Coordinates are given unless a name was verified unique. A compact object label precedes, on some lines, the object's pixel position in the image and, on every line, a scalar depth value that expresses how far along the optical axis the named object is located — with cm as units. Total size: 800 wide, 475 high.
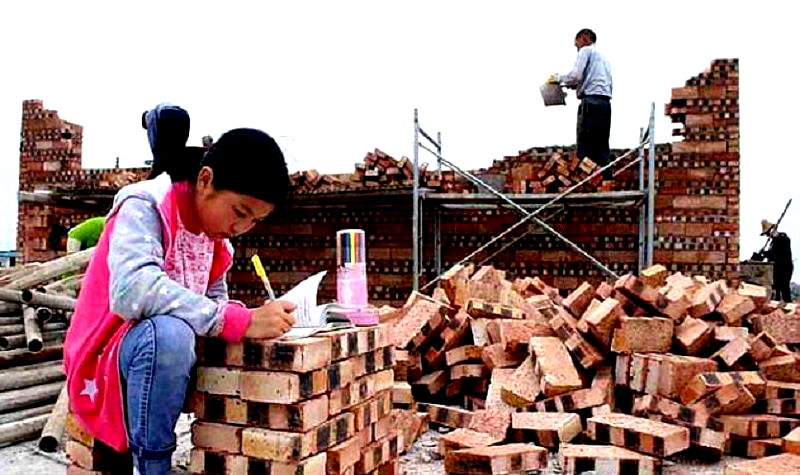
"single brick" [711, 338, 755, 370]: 439
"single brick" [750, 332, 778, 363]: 455
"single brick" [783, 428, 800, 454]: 367
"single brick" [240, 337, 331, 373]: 218
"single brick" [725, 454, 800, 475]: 317
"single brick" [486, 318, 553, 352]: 473
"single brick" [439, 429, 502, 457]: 372
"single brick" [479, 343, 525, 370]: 470
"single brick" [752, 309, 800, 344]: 502
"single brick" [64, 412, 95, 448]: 247
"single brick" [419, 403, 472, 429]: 432
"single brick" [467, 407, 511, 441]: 396
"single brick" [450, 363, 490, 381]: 482
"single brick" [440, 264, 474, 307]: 558
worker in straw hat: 1102
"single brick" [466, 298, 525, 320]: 517
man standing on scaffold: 771
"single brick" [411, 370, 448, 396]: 476
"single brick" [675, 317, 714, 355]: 446
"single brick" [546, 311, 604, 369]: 450
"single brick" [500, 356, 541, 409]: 425
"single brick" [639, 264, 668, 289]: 498
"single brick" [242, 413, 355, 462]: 220
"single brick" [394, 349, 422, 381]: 471
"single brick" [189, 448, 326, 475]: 221
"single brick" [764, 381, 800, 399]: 427
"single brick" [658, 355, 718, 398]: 417
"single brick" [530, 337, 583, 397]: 423
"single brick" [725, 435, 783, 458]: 396
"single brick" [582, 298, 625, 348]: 454
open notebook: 246
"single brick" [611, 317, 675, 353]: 441
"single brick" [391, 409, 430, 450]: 396
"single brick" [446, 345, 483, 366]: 486
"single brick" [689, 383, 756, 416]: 407
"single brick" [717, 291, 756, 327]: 488
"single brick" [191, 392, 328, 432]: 221
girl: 206
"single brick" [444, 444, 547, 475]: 342
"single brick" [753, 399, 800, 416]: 423
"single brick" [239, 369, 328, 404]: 218
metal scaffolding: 730
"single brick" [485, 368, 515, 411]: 433
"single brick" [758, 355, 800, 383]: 450
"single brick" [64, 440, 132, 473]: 235
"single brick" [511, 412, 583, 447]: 394
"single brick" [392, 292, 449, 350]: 483
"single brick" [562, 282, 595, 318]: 516
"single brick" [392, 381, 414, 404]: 427
